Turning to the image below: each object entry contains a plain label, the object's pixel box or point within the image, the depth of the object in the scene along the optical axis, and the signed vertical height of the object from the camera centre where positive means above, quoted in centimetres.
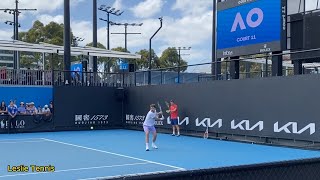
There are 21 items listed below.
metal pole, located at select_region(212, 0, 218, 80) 2602 +454
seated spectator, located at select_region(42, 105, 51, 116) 2223 -153
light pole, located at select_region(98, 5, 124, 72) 4324 +900
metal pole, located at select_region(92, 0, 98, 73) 3077 +539
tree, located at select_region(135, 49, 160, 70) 6165 +436
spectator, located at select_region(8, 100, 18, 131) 2087 -154
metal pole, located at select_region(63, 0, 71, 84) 2512 +341
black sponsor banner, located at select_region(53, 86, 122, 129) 2283 -136
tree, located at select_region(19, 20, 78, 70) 4904 +678
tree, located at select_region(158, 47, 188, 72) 6325 +488
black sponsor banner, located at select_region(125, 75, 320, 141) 1422 -92
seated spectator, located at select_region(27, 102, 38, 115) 2193 -139
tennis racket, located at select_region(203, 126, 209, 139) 1807 -242
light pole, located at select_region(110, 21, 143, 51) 4797 +798
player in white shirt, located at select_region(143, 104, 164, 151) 1349 -136
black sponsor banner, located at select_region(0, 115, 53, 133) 2106 -220
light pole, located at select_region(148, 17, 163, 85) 2320 +57
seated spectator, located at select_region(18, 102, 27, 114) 2164 -136
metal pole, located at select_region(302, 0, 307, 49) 1565 +248
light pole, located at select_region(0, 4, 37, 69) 4067 +830
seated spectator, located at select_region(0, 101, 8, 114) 2113 -128
